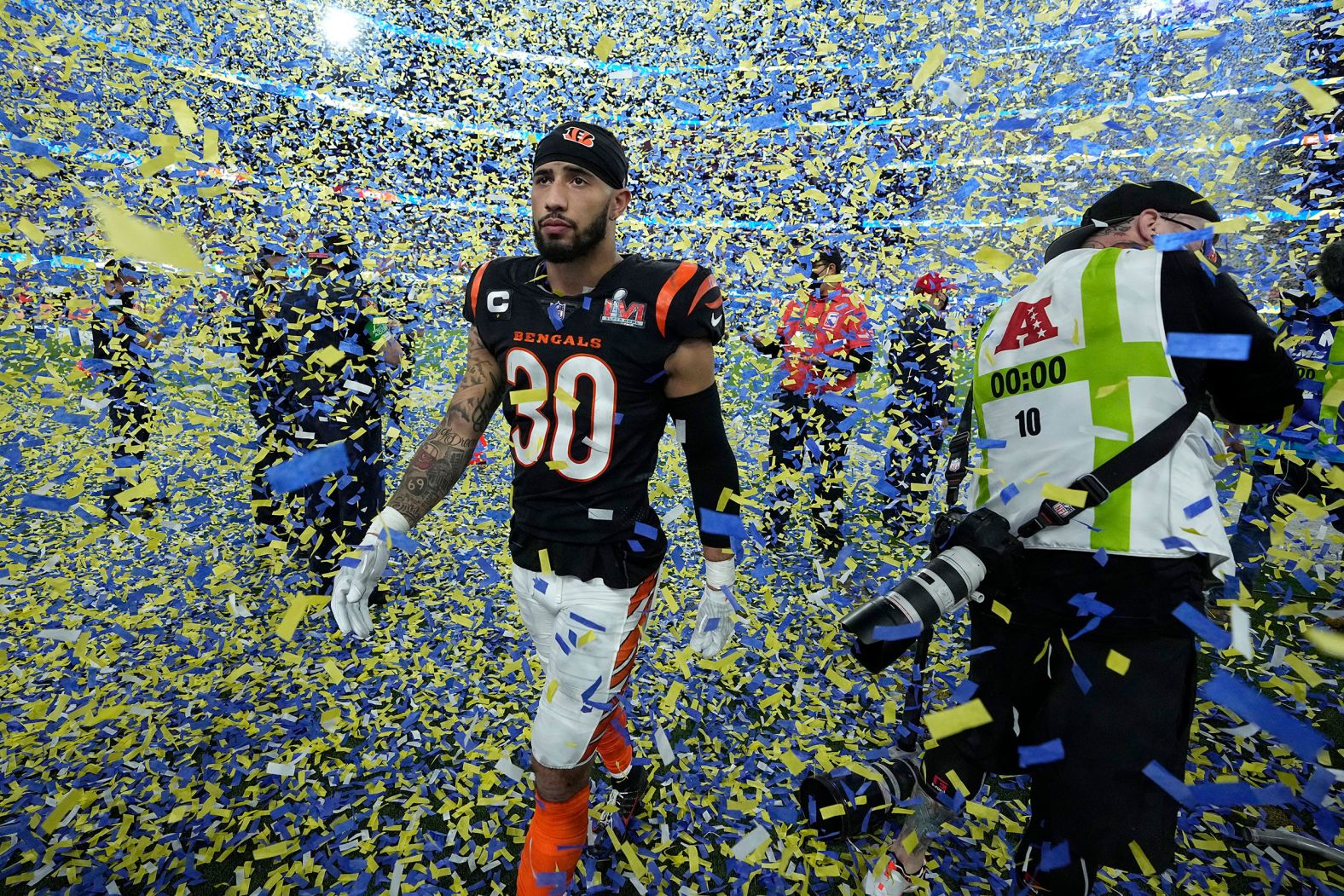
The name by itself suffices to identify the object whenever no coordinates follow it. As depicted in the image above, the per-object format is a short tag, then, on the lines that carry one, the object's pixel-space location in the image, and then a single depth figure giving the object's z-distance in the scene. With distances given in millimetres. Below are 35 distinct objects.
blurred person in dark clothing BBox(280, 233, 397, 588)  3982
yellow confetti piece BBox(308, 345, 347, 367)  3932
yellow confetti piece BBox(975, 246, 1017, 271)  2479
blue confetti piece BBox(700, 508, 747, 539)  2121
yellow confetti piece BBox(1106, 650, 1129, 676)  1686
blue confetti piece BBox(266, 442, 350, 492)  2033
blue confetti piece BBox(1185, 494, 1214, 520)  1662
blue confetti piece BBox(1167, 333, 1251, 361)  1620
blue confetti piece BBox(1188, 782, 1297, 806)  1674
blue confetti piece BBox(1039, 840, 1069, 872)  1723
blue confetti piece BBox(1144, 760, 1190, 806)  1598
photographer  1654
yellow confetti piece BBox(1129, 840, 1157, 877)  1582
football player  1938
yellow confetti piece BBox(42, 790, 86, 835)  2422
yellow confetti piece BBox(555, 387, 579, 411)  1972
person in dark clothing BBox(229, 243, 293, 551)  4059
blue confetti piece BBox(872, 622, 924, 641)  1515
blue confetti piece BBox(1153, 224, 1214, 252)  1757
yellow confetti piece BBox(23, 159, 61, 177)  2816
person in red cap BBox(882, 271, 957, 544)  5625
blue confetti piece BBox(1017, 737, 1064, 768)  1739
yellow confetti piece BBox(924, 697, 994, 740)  1889
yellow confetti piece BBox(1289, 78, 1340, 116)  2217
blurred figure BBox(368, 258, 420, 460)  4805
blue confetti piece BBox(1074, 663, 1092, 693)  1718
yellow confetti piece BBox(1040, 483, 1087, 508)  1700
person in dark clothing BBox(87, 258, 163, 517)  5145
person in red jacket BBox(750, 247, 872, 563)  5219
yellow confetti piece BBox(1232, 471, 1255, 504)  2166
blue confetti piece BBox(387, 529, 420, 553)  2021
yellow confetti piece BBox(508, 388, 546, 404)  2021
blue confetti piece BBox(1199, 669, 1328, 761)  1377
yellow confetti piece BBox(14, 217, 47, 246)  2285
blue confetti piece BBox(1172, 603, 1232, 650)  1518
